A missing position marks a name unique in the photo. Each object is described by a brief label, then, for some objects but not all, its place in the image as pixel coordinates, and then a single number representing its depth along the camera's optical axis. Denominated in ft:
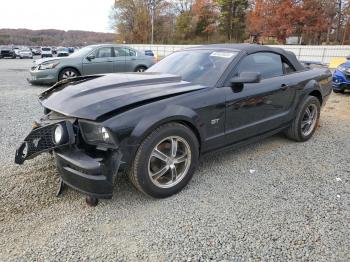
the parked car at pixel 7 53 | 108.27
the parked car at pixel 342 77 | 26.86
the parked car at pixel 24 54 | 115.65
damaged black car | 8.41
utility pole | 186.39
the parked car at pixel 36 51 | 158.86
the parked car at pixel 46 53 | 130.93
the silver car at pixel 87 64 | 30.32
